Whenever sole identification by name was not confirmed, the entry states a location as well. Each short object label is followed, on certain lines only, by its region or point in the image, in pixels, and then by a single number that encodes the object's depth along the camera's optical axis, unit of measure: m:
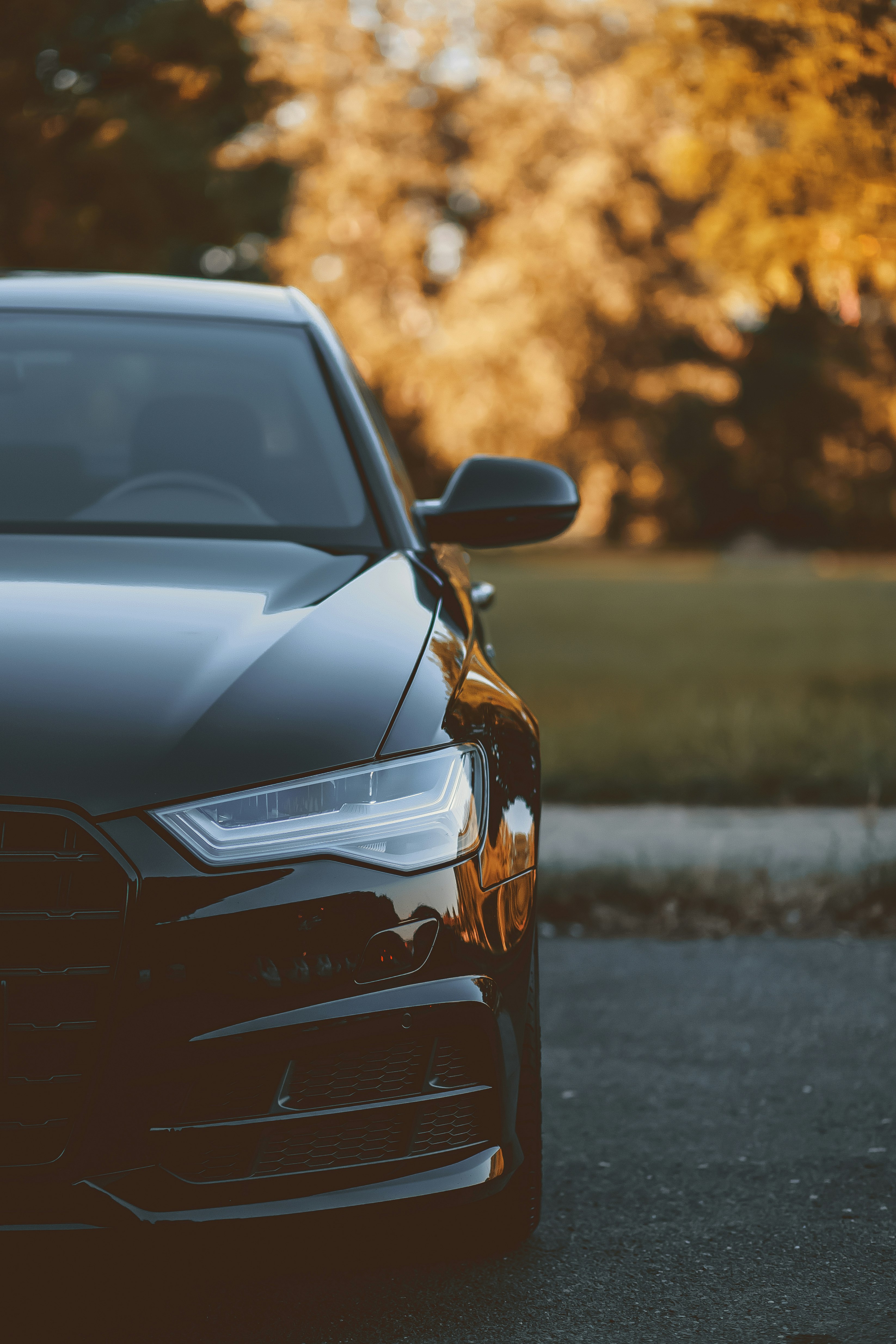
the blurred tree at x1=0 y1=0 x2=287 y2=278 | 23.00
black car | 3.85
